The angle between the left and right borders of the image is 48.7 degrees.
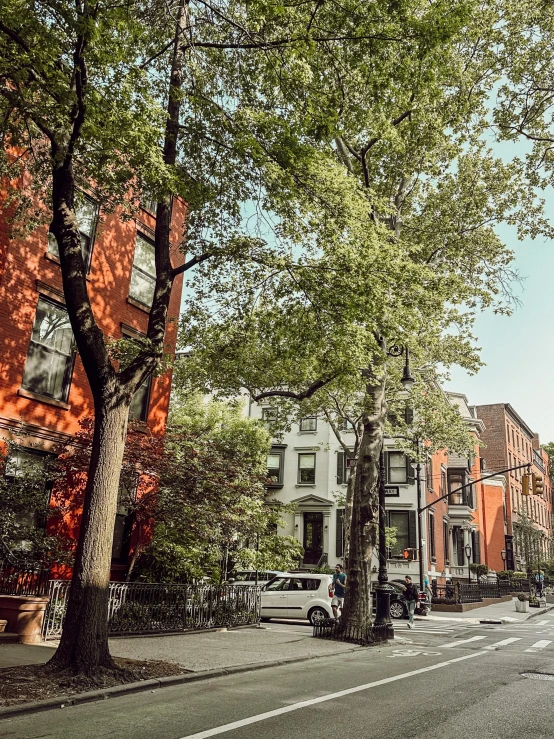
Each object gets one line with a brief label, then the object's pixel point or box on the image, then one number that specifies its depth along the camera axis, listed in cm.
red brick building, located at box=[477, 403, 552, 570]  5922
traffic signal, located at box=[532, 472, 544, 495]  2350
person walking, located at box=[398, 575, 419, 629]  2011
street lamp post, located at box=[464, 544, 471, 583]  4477
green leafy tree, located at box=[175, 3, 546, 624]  1098
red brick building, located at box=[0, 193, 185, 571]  1411
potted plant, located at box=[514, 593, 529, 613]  3006
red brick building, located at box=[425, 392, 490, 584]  4044
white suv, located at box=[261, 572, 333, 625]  2027
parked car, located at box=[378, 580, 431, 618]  2383
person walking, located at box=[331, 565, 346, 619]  1995
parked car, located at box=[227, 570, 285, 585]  2262
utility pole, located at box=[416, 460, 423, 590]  2761
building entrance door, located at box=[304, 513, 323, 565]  3972
